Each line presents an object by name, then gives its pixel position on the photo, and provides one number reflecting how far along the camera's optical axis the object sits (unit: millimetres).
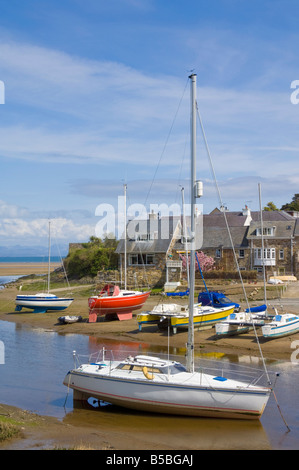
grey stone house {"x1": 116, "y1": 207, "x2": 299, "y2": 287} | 57938
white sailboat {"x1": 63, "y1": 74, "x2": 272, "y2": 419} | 17562
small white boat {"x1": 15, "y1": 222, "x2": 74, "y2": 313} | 45906
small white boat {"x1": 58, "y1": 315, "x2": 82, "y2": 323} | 39375
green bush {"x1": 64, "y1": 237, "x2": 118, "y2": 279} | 67500
